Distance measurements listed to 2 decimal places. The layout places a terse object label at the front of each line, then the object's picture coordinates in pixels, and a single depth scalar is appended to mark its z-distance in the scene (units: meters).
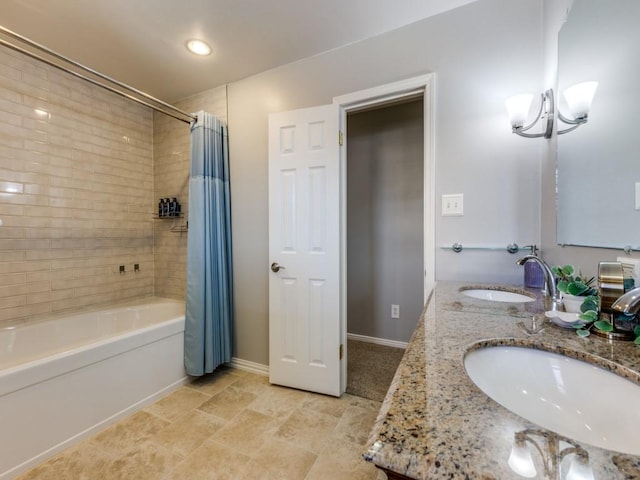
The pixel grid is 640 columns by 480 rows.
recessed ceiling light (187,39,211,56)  1.88
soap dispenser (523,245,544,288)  1.39
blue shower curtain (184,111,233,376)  2.11
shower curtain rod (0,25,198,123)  1.26
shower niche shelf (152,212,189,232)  2.68
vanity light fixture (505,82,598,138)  1.07
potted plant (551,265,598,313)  0.85
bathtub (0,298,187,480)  1.33
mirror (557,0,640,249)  0.80
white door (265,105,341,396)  1.94
